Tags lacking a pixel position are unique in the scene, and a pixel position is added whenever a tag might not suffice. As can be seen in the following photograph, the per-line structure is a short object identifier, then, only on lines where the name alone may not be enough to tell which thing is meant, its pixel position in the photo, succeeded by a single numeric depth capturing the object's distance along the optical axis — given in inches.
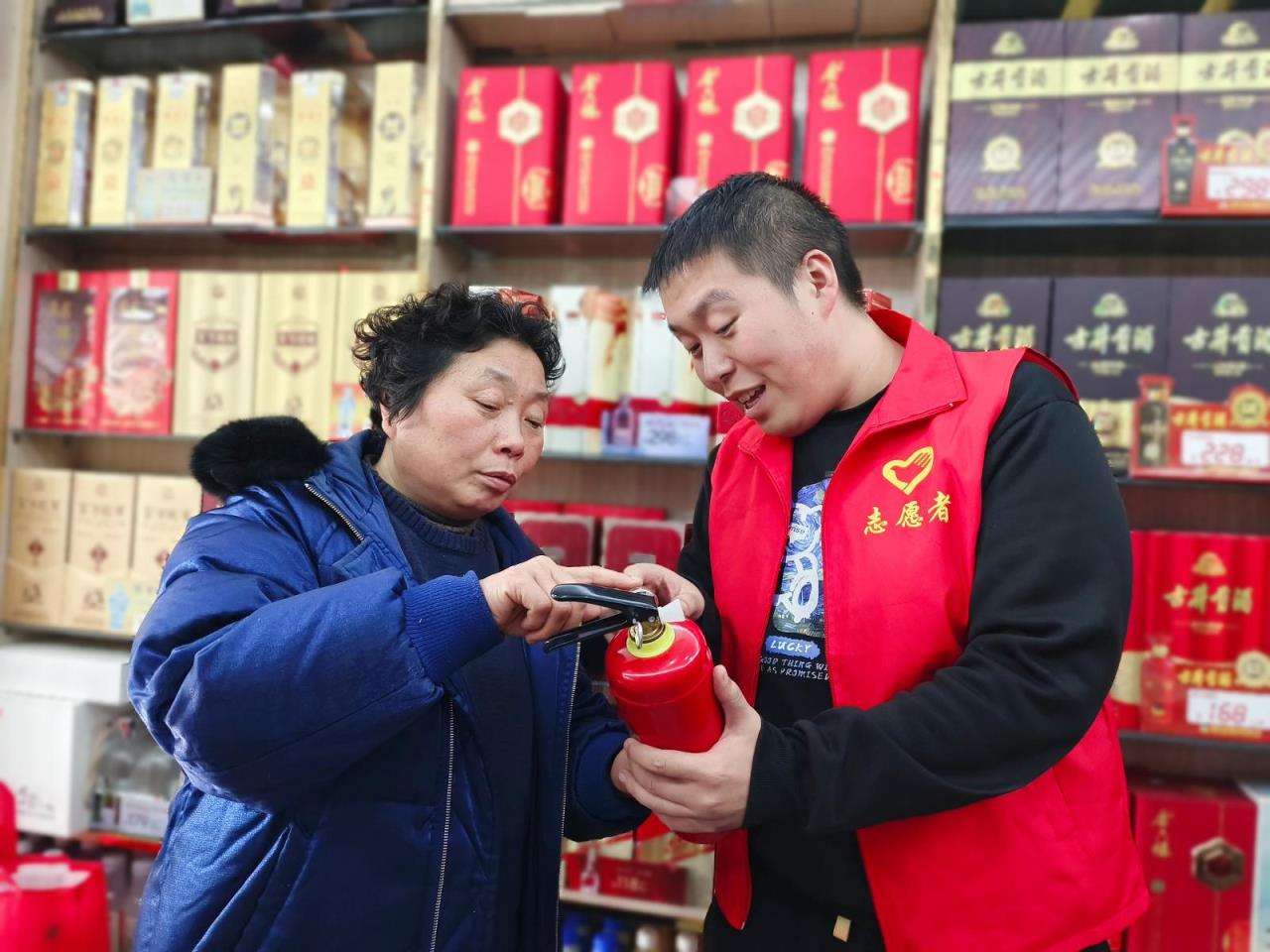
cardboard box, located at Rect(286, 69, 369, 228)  94.6
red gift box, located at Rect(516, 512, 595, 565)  87.9
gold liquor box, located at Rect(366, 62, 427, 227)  93.4
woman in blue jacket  36.0
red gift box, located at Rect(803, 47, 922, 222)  83.7
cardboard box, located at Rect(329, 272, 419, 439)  93.2
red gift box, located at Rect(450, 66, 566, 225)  91.0
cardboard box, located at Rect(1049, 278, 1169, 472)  78.0
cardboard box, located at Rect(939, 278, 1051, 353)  80.0
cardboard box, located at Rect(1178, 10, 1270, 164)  76.8
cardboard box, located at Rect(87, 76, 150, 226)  99.0
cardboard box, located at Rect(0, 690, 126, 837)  94.4
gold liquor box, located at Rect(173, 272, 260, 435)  96.3
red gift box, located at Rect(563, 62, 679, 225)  88.4
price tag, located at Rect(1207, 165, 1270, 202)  77.5
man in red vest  37.3
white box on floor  95.3
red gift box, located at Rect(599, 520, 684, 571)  86.4
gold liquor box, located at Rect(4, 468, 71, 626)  99.5
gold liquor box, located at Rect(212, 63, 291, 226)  95.4
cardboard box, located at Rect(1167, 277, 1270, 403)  76.5
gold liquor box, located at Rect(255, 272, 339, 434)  94.6
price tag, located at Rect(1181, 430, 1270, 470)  76.7
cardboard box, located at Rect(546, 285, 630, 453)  88.6
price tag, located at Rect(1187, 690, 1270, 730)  75.9
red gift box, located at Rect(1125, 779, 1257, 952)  75.4
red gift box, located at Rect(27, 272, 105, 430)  99.5
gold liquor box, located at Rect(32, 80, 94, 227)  100.0
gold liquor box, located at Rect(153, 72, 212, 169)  97.9
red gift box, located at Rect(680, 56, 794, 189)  86.0
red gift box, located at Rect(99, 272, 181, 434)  97.6
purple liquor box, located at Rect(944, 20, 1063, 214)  80.4
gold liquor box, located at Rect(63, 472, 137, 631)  97.3
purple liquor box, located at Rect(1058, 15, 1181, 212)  78.2
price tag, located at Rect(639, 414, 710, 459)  88.0
